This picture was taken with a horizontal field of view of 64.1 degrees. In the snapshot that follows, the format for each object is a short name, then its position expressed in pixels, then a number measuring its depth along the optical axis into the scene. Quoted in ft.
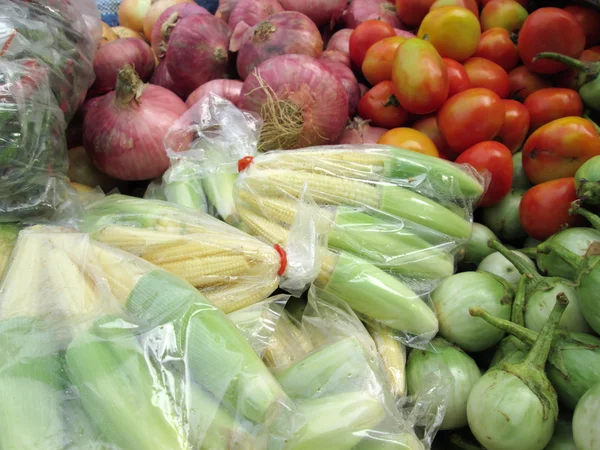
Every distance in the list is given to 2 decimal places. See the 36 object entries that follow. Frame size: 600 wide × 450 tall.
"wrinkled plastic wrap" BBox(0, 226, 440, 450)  0.51
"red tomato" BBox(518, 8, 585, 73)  1.22
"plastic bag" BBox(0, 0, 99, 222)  0.86
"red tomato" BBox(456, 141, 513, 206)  1.05
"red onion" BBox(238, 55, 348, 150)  1.10
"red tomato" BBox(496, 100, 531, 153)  1.20
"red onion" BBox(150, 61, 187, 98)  1.46
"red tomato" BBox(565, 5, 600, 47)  1.33
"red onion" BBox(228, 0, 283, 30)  1.49
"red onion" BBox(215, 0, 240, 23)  1.65
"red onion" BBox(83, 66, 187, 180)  1.12
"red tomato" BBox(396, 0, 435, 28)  1.51
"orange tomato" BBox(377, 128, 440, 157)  1.08
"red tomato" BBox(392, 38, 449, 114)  1.15
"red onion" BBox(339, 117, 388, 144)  1.29
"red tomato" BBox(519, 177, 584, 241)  1.01
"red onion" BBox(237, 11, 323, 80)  1.29
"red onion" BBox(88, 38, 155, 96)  1.35
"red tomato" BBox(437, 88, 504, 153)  1.12
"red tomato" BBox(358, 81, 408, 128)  1.29
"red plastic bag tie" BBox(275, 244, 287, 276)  0.76
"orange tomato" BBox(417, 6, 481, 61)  1.28
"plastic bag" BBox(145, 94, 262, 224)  0.98
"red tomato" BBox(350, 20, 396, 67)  1.39
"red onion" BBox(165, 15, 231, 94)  1.37
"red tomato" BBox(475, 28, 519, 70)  1.33
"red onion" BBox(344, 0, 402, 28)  1.61
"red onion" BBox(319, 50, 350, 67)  1.47
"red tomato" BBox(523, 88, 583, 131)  1.21
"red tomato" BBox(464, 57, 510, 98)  1.28
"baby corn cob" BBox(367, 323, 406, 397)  0.76
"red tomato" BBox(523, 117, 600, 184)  1.05
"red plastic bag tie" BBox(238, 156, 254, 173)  0.92
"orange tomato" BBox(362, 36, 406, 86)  1.31
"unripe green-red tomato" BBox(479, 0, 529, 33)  1.41
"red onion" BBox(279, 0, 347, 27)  1.54
